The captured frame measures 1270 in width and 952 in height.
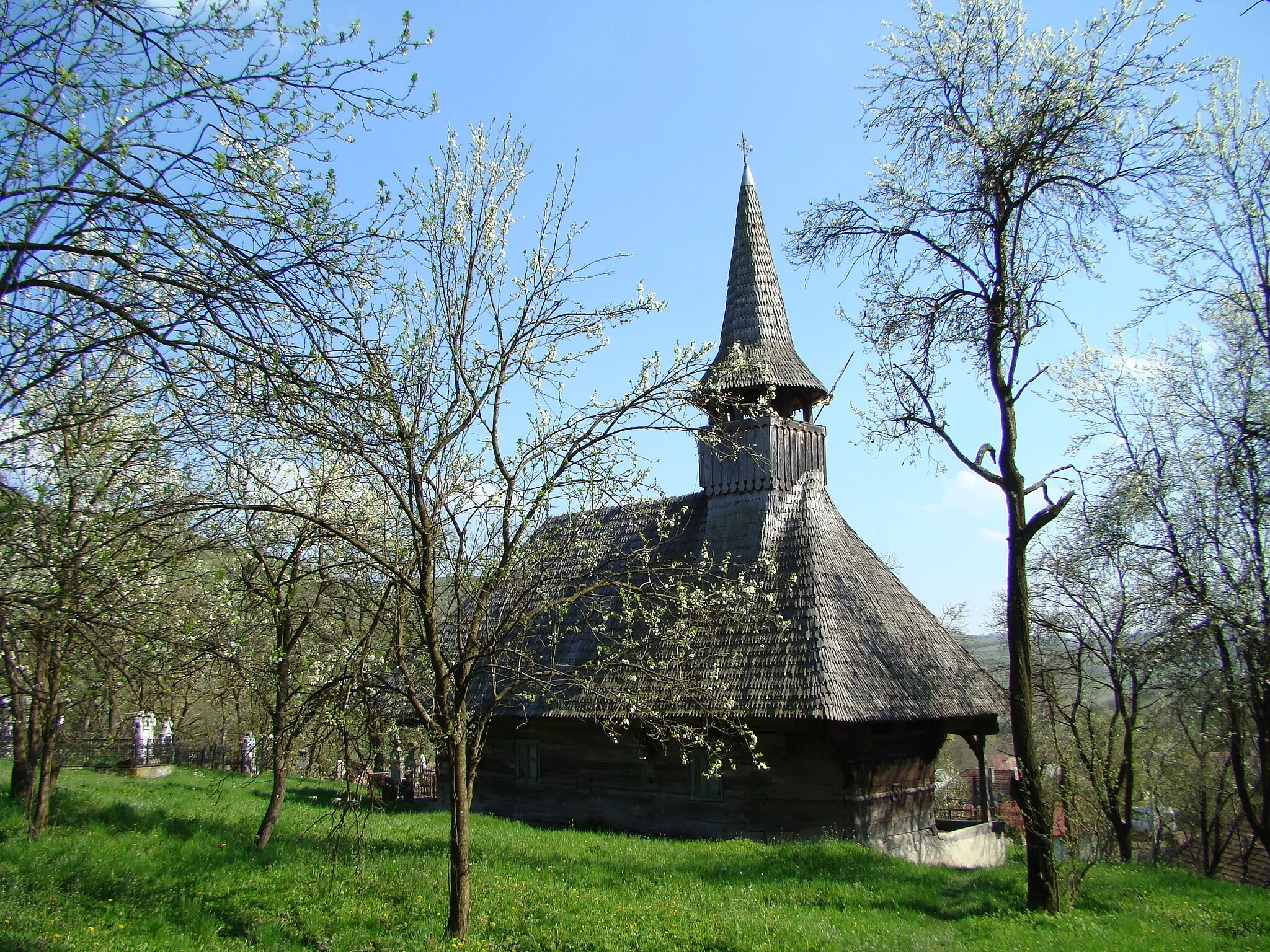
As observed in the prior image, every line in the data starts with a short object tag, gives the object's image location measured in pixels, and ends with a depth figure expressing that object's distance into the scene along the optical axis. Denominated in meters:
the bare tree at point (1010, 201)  9.91
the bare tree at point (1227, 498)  12.79
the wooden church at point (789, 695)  12.23
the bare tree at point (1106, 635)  16.19
